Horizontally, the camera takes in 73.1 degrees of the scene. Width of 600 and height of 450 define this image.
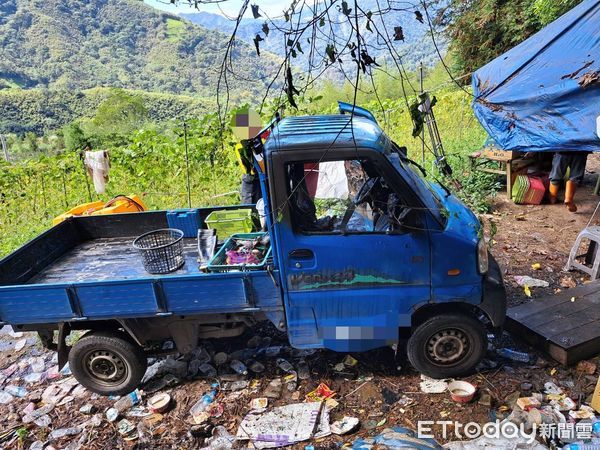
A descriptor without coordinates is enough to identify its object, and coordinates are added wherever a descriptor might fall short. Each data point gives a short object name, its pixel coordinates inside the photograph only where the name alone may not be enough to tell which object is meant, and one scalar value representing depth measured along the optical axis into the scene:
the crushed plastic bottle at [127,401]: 3.48
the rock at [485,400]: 3.16
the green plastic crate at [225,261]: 3.28
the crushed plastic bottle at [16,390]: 3.74
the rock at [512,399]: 3.17
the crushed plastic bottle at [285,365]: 3.71
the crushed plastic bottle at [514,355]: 3.64
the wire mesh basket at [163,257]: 3.65
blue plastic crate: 4.52
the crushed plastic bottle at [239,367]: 3.72
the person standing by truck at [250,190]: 5.17
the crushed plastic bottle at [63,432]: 3.23
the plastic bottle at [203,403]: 3.36
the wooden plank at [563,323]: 3.51
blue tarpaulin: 4.31
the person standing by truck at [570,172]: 6.59
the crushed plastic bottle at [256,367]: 3.74
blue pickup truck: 3.06
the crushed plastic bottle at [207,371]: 3.75
